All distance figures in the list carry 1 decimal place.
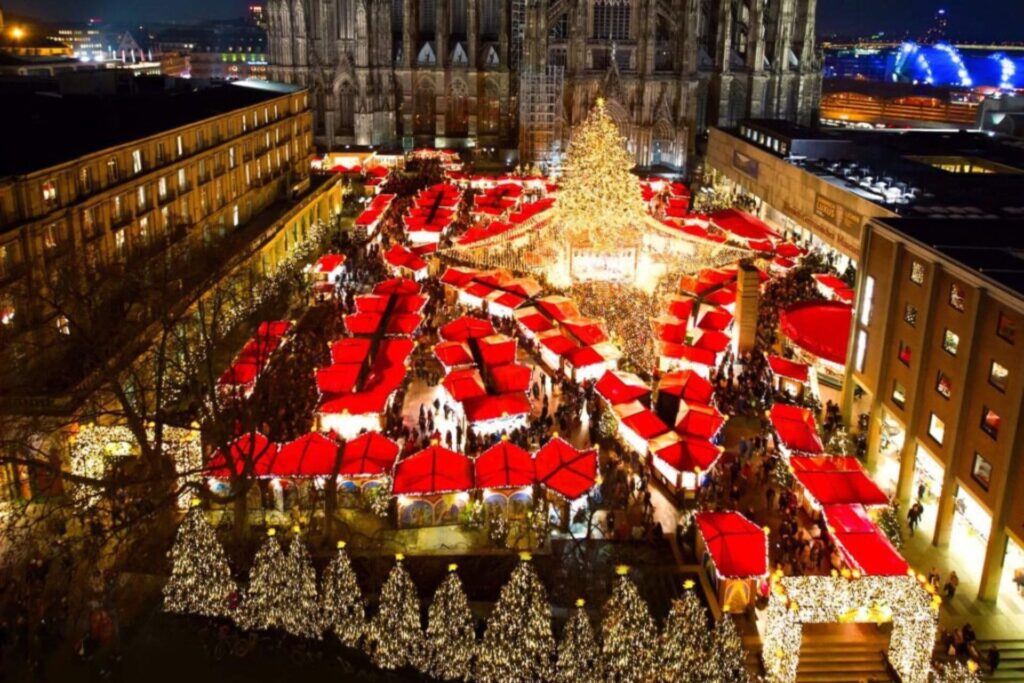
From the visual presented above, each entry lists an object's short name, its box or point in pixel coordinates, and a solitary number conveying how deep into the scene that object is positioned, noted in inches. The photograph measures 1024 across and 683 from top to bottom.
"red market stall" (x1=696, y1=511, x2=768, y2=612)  926.4
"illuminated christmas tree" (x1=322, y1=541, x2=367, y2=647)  866.1
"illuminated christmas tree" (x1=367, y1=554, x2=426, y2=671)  845.2
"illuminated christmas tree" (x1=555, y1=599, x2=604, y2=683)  803.4
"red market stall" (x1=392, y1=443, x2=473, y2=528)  1072.2
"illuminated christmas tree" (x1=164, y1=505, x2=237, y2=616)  892.6
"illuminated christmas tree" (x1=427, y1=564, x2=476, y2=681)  829.8
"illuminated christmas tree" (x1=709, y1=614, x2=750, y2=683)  791.7
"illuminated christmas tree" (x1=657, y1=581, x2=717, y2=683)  800.9
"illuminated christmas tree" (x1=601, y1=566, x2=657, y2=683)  806.5
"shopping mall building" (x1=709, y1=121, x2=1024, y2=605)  954.7
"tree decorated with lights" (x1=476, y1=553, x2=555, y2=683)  815.7
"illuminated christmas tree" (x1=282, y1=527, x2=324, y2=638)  874.1
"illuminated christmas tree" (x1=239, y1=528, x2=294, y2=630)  873.5
